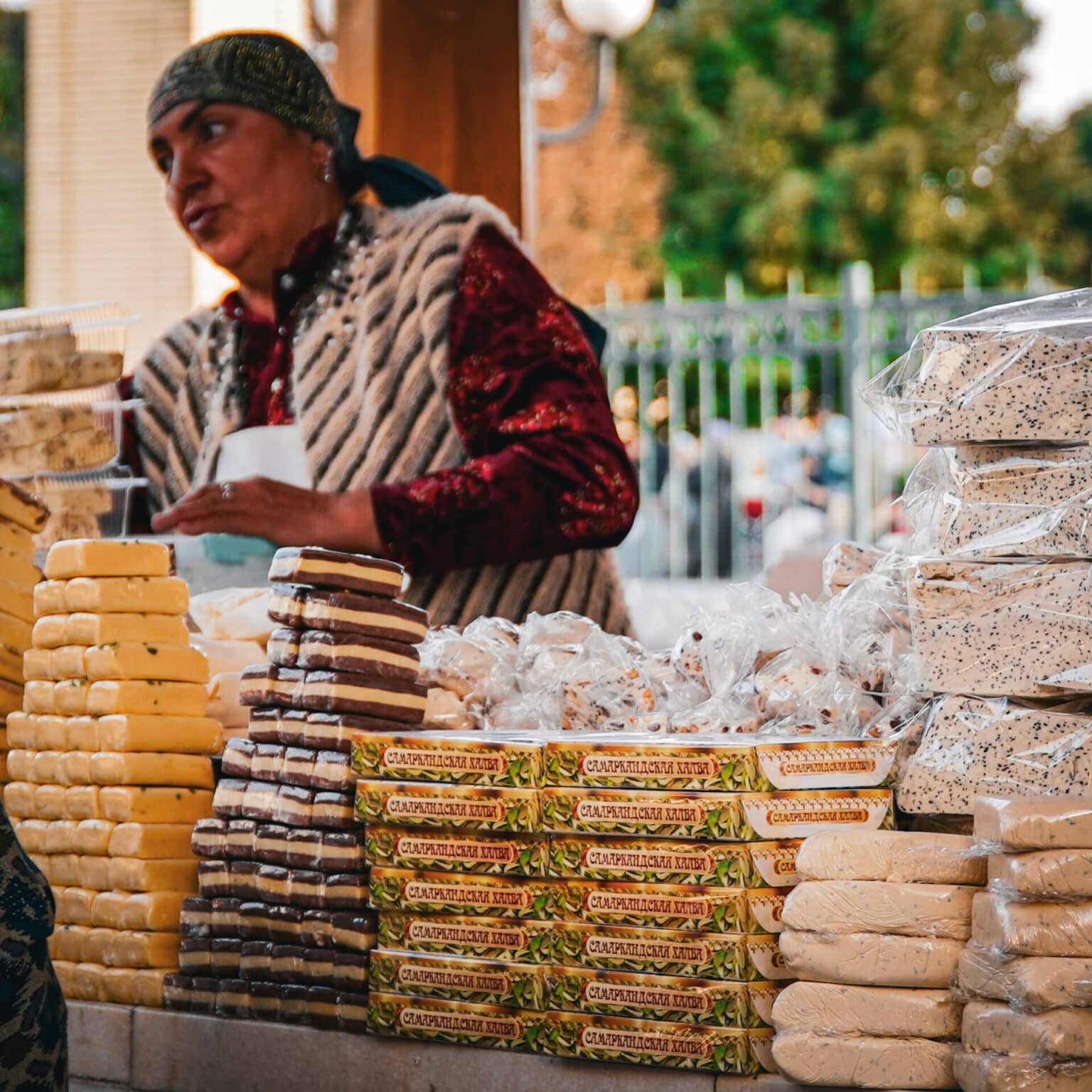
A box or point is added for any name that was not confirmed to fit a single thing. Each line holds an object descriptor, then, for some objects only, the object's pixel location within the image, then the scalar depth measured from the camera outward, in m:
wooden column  10.58
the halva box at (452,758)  4.43
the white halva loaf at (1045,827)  3.71
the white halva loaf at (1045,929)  3.69
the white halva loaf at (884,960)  3.95
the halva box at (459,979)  4.41
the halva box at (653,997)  4.13
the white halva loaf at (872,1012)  3.92
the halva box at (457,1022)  4.40
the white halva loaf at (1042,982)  3.65
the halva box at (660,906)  4.17
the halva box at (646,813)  4.17
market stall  3.96
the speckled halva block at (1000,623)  4.13
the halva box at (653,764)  4.18
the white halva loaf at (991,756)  4.11
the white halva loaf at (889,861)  4.01
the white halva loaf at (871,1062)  3.90
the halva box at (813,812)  4.18
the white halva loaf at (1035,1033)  3.62
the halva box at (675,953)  4.15
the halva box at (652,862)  4.18
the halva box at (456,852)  4.44
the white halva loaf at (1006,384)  4.18
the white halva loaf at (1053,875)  3.69
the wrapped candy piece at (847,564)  5.13
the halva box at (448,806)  4.41
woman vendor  6.57
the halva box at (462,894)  4.42
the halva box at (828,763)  4.21
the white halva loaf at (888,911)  3.97
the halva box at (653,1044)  4.10
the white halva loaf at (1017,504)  4.18
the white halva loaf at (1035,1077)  3.62
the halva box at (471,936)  4.42
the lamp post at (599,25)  20.59
